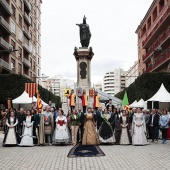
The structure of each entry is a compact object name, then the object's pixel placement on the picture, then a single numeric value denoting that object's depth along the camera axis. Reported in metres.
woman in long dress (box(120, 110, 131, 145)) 10.91
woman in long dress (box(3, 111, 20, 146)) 10.52
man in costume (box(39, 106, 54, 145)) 11.03
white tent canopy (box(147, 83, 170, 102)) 16.00
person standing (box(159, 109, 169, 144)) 11.37
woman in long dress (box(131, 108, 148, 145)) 10.65
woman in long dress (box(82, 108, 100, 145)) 10.70
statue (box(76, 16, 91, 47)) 21.61
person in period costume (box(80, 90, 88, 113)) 17.19
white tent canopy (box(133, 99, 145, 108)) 22.12
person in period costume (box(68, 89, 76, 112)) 17.71
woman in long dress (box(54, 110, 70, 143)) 10.79
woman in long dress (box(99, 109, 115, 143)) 10.89
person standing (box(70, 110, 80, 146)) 11.07
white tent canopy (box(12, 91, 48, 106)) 18.44
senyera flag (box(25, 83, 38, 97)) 17.75
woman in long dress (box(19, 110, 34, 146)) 10.56
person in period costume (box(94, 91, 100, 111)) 17.33
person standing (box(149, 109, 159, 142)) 11.70
